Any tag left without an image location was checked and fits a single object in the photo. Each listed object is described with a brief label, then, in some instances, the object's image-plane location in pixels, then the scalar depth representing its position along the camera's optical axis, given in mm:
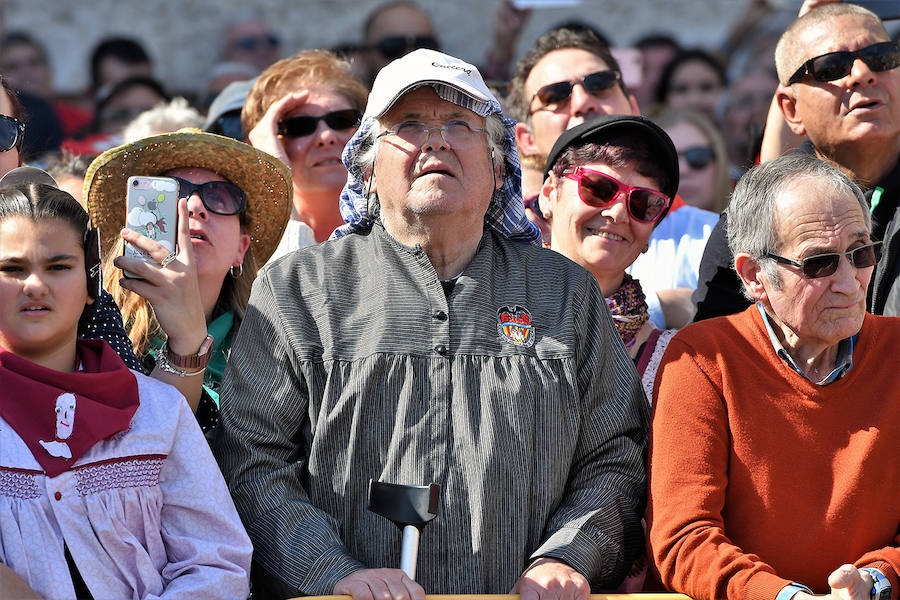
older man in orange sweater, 6070
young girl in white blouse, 5301
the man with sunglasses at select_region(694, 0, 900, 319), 8367
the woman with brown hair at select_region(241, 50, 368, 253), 9773
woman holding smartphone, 7402
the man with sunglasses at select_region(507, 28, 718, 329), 9586
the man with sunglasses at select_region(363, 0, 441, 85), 14344
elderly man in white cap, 6031
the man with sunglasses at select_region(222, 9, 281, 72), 15609
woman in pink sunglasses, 7777
